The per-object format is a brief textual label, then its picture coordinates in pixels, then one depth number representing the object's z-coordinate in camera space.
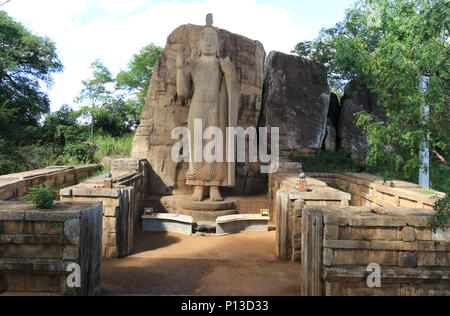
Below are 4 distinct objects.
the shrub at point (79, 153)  11.28
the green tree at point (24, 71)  11.85
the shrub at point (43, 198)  3.43
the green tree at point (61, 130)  12.01
